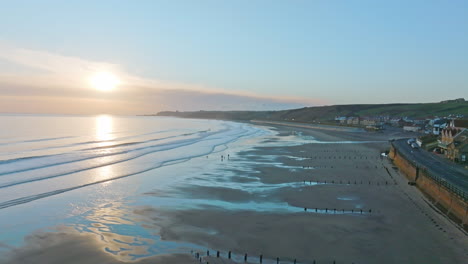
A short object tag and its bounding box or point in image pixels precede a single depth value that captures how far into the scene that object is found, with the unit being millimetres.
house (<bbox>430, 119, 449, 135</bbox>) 83512
